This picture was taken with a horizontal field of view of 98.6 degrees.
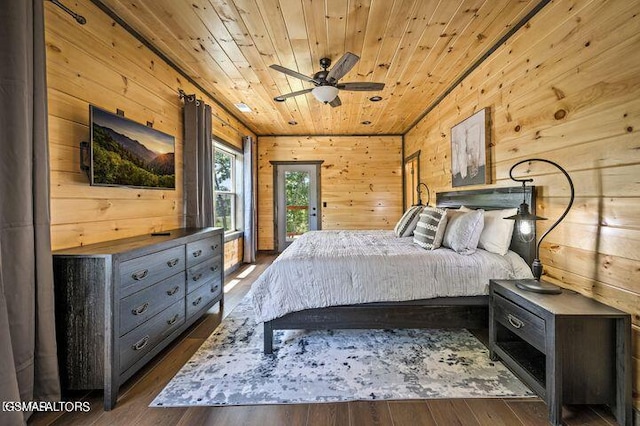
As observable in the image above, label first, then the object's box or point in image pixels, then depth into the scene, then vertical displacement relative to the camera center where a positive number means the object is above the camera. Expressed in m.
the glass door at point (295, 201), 6.24 +0.16
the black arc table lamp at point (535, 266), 1.74 -0.41
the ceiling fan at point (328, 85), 2.64 +1.25
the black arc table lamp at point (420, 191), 4.65 +0.28
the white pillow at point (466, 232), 2.39 -0.23
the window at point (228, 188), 4.63 +0.38
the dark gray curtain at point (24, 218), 1.35 -0.04
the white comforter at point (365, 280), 2.16 -0.57
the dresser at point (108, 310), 1.59 -0.62
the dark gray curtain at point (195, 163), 3.21 +0.55
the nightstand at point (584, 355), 1.45 -0.80
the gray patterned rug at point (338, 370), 1.73 -1.16
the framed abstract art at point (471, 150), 2.89 +0.66
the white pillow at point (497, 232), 2.29 -0.22
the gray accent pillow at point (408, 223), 3.43 -0.20
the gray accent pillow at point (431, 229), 2.56 -0.22
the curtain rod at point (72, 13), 1.70 +1.27
